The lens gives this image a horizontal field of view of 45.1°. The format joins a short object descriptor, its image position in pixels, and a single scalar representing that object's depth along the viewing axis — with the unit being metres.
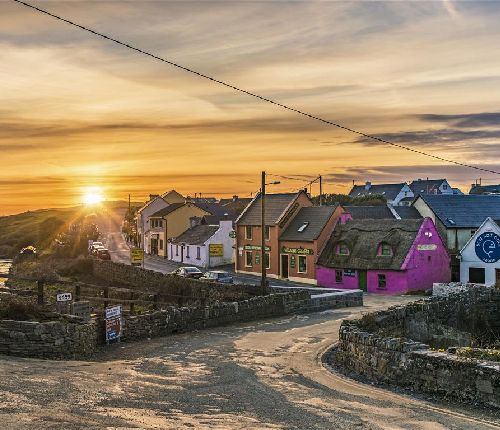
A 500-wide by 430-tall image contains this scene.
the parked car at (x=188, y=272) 55.97
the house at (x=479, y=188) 149.98
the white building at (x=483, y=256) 52.16
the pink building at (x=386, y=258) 51.09
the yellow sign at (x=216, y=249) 71.81
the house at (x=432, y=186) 138.25
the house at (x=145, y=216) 97.38
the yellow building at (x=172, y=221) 86.38
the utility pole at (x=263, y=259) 40.38
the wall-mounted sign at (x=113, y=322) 22.74
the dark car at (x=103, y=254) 78.94
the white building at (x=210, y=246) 72.38
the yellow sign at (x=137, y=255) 63.84
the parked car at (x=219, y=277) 53.00
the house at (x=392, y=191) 130.27
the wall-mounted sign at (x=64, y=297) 23.30
